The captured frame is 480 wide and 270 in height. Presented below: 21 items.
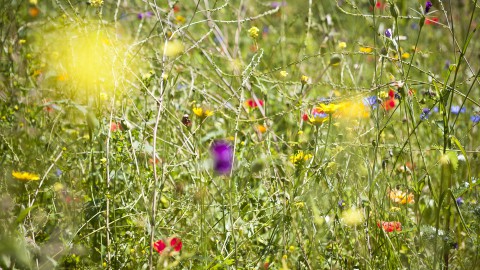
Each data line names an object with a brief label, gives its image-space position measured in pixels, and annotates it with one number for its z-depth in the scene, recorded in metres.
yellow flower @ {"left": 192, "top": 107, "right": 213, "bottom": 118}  3.04
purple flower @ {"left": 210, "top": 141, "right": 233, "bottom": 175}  3.09
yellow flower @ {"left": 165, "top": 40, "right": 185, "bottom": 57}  3.14
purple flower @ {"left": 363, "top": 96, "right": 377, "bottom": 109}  3.31
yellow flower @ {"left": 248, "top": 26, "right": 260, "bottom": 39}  3.16
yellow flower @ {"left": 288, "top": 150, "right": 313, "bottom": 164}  3.01
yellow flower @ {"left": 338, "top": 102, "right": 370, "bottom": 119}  3.16
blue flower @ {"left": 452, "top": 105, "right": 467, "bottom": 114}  3.83
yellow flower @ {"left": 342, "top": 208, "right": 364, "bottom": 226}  2.94
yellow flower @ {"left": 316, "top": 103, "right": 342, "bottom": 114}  3.02
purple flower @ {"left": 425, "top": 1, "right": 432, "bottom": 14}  3.03
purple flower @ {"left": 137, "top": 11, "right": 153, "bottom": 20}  4.05
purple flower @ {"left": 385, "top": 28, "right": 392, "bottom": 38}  2.98
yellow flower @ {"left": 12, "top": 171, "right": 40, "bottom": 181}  3.06
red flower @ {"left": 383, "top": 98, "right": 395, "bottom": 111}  3.74
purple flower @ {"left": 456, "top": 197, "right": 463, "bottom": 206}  3.22
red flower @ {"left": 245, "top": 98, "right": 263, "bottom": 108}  3.55
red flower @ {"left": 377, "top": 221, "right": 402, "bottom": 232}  3.00
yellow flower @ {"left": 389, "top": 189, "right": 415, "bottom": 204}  3.14
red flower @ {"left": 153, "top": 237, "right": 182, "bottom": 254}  2.95
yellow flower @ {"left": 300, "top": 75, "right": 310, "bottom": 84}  3.16
